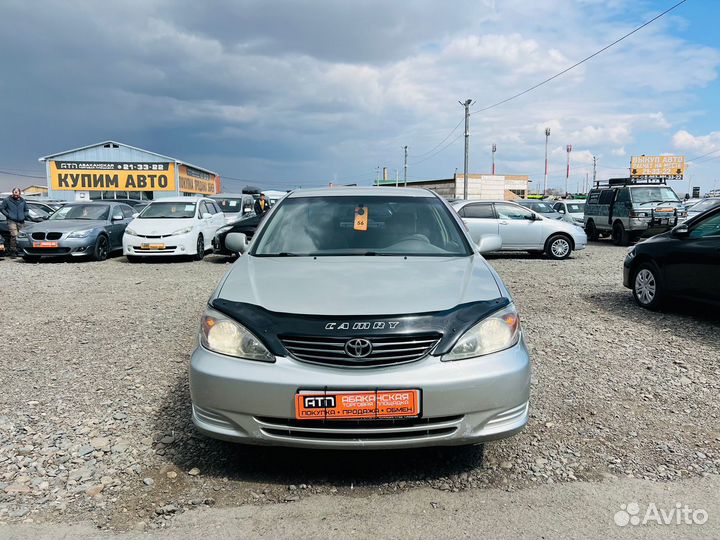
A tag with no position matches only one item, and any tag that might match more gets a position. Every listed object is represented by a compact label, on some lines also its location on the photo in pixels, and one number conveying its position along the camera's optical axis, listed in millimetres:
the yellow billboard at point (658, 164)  64750
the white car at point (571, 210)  22216
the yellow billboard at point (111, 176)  42850
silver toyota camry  2564
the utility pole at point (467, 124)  33000
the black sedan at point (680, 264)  6055
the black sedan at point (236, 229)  12281
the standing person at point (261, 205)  17781
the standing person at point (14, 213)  13523
